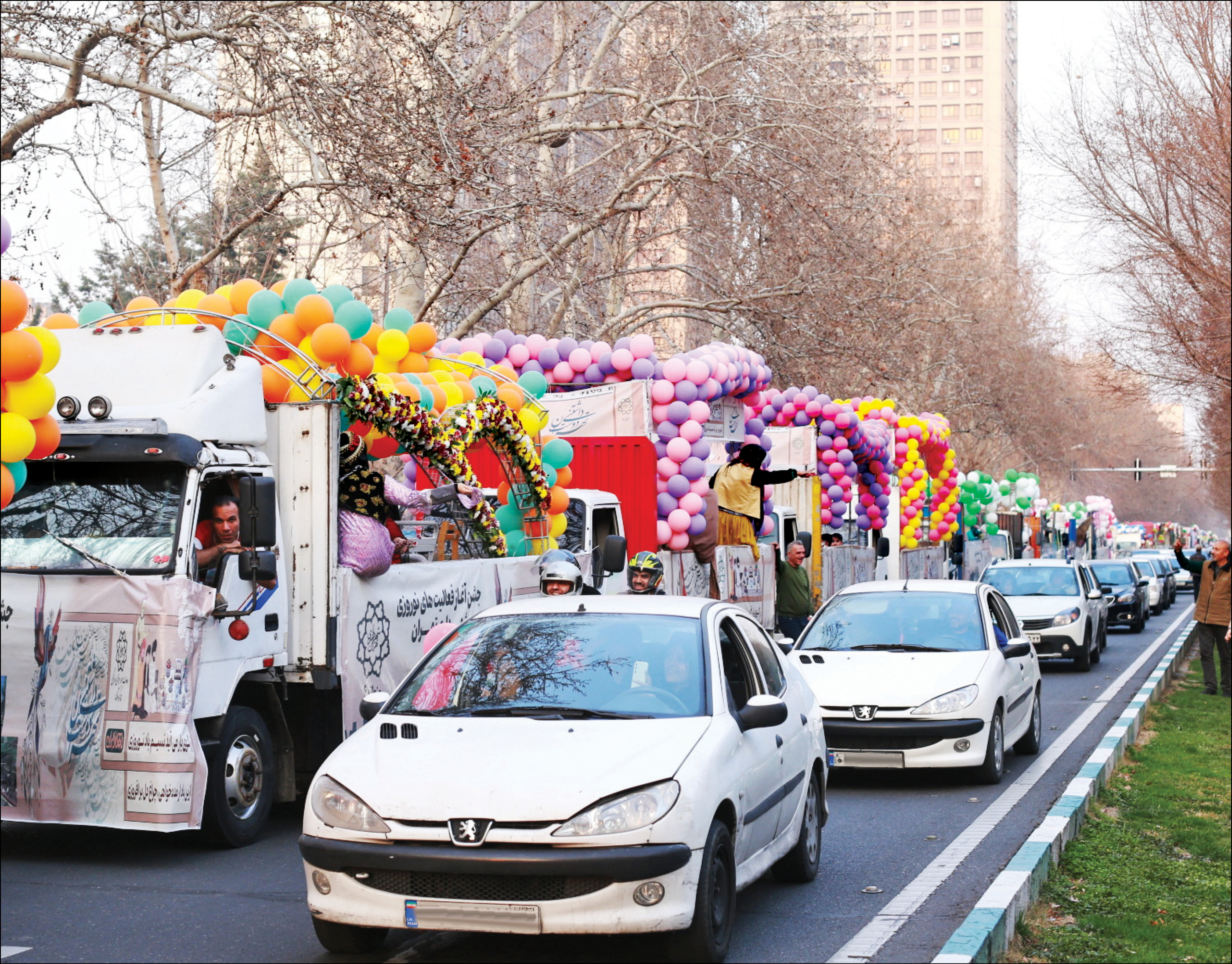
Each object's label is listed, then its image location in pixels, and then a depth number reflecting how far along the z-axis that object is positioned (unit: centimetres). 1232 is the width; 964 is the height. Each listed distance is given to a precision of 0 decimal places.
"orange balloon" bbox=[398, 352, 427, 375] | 1312
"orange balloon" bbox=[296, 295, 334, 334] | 1059
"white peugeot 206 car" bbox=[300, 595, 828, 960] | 551
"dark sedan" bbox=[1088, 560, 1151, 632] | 3253
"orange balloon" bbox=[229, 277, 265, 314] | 1133
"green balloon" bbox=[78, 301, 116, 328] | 1041
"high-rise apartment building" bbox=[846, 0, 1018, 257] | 14188
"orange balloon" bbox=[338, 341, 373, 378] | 1038
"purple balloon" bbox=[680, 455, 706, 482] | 1712
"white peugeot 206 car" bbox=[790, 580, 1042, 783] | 1091
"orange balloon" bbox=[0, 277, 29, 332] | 579
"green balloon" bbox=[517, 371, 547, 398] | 1577
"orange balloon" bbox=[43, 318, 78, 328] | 1005
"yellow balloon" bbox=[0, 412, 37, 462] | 596
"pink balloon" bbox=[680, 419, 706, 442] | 1723
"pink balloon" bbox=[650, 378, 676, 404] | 1744
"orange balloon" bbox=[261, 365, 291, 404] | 1003
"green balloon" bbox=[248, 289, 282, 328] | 1093
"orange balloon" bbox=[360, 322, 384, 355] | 1309
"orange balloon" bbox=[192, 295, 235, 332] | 1073
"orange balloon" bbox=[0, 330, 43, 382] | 594
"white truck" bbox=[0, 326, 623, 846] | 789
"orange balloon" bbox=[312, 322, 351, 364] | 1027
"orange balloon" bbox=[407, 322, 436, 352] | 1325
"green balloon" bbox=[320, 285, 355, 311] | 1177
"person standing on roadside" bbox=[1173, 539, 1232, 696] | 1888
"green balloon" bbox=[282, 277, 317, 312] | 1102
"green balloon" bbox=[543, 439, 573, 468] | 1399
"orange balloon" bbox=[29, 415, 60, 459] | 632
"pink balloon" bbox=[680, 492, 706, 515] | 1700
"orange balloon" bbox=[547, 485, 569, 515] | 1348
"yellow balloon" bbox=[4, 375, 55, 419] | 607
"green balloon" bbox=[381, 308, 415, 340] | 1343
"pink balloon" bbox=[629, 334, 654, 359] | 1783
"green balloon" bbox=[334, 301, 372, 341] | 1080
